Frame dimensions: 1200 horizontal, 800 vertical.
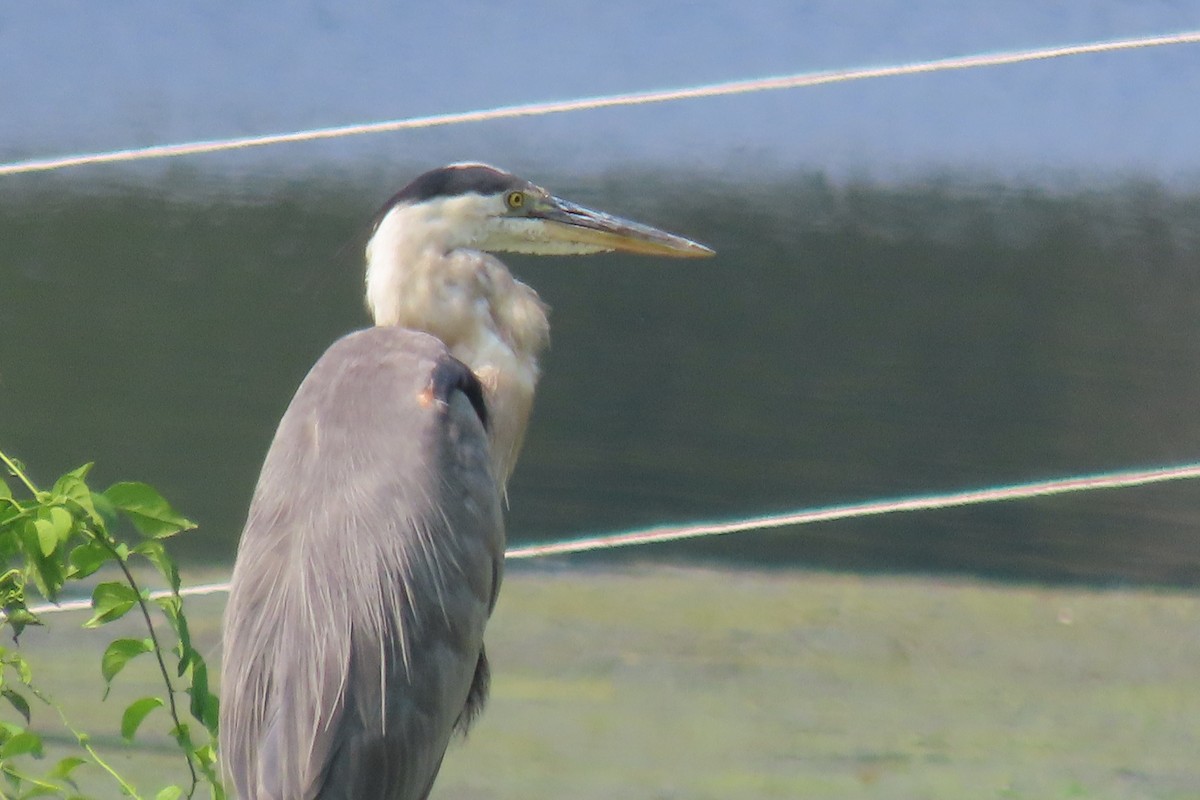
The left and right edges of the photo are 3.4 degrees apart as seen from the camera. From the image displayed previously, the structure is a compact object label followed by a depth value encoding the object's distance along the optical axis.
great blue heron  16.21
